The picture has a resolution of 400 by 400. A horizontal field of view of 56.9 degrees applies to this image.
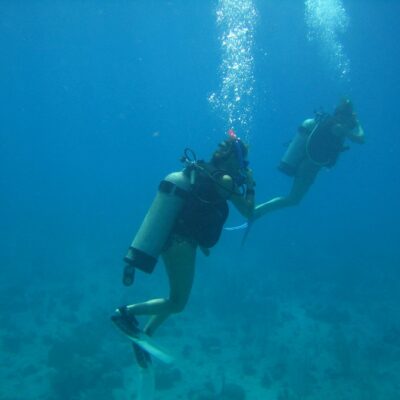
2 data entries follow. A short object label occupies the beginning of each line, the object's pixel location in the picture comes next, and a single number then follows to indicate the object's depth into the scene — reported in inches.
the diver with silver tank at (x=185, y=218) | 184.9
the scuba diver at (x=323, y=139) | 338.3
